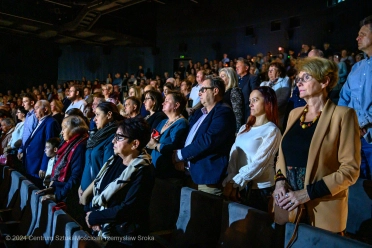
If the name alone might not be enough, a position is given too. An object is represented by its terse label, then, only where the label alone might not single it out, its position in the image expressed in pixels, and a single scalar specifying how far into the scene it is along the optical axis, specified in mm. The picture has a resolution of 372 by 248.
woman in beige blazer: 1683
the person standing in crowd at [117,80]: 13806
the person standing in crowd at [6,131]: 5836
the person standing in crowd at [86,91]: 7887
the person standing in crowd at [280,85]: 4340
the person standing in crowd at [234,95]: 3879
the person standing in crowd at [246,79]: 4574
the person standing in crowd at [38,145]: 4371
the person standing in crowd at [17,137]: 5492
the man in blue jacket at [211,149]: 2727
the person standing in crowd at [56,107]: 5430
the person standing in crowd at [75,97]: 5785
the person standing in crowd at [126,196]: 2070
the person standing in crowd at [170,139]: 3176
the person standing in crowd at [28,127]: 4980
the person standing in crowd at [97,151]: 2965
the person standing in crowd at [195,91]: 5318
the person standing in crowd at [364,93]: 2385
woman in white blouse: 2535
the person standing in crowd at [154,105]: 3775
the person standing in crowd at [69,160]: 2982
